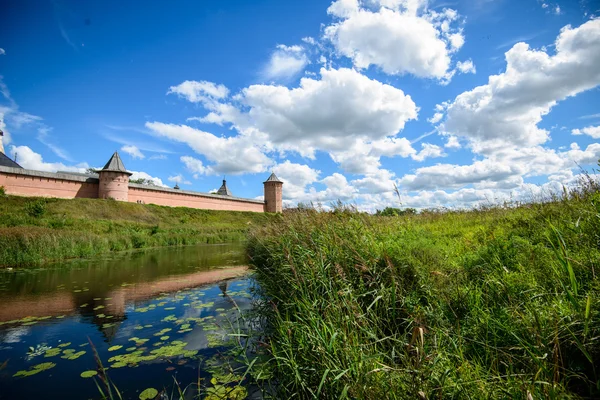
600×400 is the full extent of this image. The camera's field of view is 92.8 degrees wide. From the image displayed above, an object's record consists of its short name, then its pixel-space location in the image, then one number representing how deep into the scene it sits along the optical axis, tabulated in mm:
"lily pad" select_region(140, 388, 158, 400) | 2889
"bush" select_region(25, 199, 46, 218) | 21956
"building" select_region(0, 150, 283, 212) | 27525
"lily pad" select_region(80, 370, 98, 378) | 3342
